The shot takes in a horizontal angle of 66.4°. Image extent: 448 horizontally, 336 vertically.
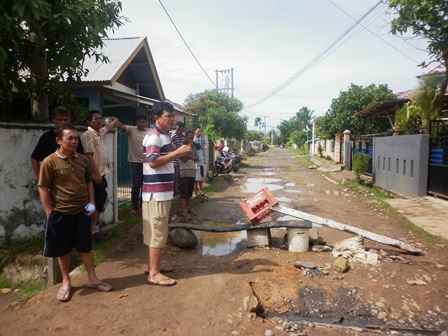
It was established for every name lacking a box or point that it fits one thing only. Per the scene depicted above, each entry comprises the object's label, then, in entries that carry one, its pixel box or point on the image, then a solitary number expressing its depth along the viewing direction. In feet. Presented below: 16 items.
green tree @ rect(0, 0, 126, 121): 13.99
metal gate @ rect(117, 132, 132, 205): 23.79
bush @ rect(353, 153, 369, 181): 41.24
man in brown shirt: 10.64
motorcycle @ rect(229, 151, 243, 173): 58.04
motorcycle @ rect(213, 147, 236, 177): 49.33
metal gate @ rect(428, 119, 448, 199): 25.82
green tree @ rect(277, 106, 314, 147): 269.23
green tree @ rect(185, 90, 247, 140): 70.74
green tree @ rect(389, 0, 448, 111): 28.48
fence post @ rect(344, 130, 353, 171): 57.98
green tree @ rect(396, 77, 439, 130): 38.37
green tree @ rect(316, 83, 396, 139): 72.23
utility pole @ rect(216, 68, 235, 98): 119.65
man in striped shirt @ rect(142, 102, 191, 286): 11.41
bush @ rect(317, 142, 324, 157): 104.07
